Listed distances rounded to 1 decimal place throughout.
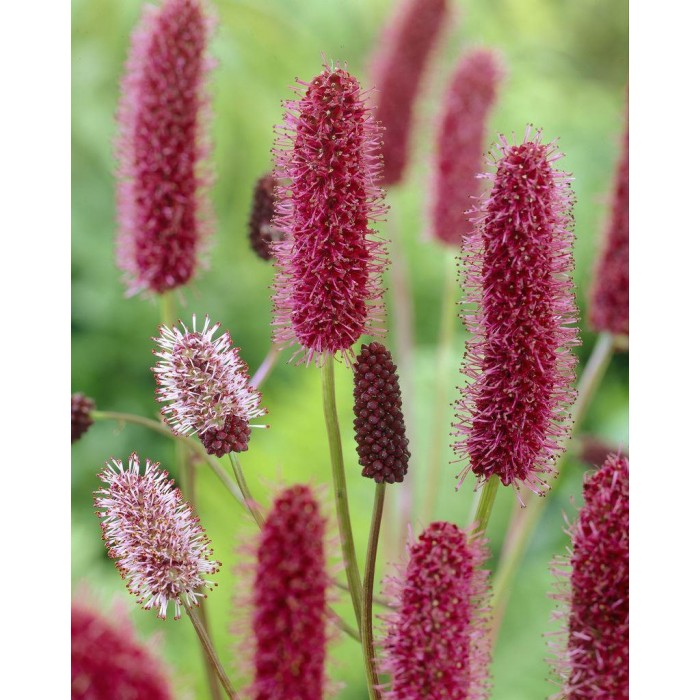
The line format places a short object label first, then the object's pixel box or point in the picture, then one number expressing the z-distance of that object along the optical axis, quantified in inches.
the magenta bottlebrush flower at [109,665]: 17.9
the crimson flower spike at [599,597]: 18.7
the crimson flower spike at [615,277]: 19.9
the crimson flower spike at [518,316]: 18.3
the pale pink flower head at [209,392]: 18.5
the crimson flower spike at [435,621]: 17.9
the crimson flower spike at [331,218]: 18.3
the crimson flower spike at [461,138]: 19.6
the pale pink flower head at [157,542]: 18.4
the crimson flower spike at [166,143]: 19.4
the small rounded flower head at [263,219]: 19.2
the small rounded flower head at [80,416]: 19.7
